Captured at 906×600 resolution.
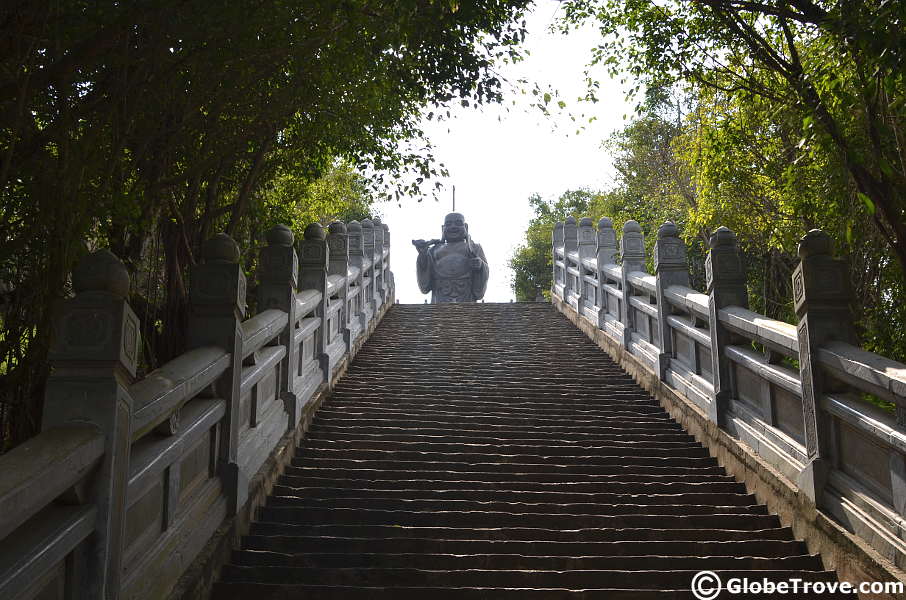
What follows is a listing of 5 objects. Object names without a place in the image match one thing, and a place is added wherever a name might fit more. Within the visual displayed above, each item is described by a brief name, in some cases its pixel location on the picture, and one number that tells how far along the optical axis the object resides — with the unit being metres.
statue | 19.08
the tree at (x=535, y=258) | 27.64
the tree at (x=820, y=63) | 4.14
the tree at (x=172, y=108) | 3.59
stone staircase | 4.16
